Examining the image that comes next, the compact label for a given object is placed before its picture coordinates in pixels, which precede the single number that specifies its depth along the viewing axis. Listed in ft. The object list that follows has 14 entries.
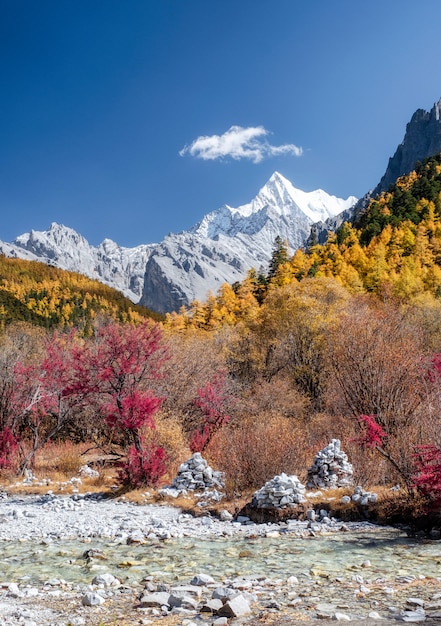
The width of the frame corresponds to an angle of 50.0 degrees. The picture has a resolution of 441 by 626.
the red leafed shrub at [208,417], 66.54
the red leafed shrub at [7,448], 63.05
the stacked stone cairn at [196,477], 49.16
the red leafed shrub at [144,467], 51.90
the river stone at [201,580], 23.35
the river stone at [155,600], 20.15
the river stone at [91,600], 20.42
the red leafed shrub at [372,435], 36.17
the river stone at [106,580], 23.41
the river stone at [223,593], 20.74
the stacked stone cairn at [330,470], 43.96
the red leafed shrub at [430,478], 30.27
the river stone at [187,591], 21.59
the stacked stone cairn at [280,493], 38.52
